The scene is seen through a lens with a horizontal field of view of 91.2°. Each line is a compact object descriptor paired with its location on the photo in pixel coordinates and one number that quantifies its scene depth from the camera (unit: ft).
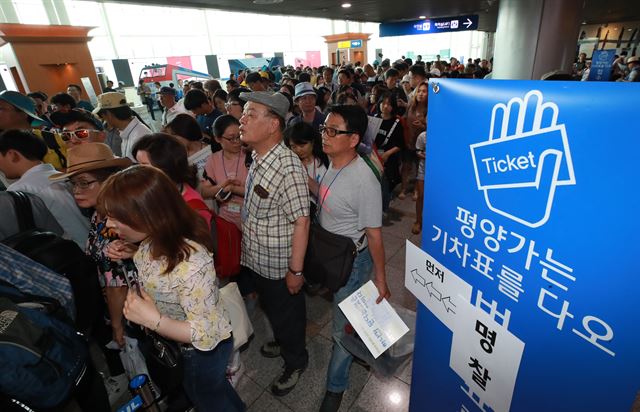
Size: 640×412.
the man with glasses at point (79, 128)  9.35
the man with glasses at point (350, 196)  5.44
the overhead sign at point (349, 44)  66.69
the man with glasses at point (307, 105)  12.31
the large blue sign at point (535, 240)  2.24
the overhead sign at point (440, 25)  38.65
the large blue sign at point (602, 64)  14.97
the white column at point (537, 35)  12.63
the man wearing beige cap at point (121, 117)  10.02
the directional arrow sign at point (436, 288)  3.76
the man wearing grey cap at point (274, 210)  5.64
